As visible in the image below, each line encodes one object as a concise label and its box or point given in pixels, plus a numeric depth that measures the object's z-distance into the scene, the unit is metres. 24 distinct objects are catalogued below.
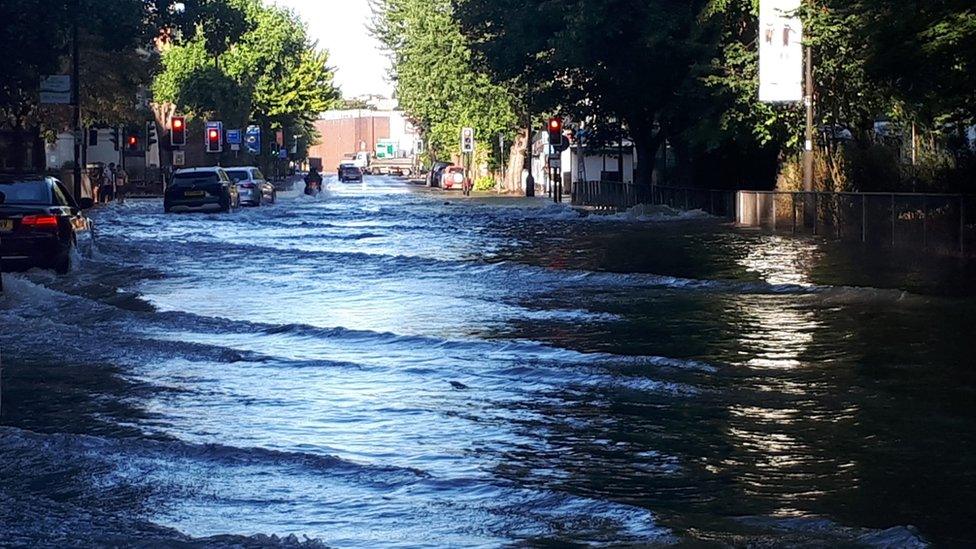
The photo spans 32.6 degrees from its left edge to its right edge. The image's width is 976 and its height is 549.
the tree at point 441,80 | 83.00
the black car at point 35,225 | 22.03
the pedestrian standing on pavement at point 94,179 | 63.45
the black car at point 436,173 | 106.94
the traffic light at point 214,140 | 79.12
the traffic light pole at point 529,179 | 75.88
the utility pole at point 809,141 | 37.00
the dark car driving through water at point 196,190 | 52.56
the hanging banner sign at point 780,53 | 36.94
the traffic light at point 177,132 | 59.62
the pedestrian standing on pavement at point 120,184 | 69.56
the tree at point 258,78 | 97.06
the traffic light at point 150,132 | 74.69
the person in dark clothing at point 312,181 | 80.12
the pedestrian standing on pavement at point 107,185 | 66.81
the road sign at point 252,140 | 104.45
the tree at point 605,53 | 45.28
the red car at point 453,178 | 99.00
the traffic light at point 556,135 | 61.53
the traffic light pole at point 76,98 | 47.59
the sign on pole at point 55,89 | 41.47
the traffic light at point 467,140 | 85.69
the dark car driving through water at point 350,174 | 130.50
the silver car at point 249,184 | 60.28
